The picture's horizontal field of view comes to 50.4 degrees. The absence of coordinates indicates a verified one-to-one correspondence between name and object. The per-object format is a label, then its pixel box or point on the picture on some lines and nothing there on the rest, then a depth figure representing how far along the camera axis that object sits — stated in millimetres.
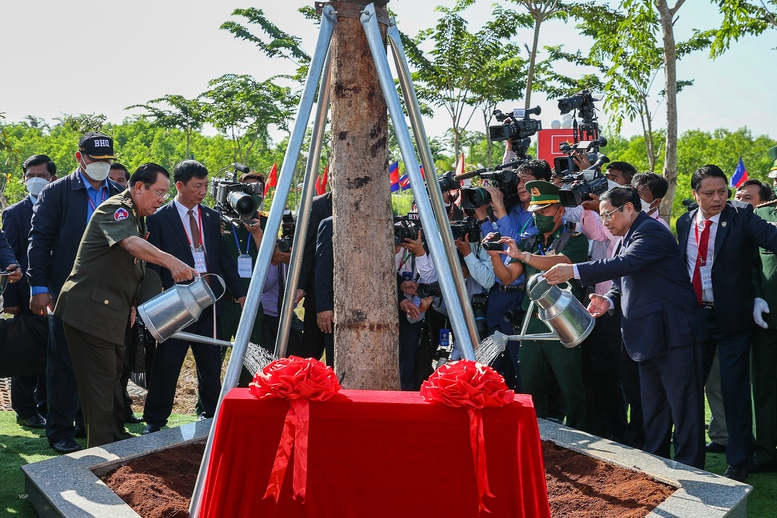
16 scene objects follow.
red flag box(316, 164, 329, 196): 17675
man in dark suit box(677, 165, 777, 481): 4719
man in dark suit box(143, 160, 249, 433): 5543
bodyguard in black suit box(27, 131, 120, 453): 5188
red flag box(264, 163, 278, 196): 15081
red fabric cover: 2582
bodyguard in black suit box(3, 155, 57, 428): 5867
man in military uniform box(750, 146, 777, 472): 4805
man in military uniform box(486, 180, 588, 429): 5051
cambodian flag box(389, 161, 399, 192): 16794
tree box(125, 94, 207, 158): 23000
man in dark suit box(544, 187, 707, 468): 4363
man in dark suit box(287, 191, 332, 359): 5781
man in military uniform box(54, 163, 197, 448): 4598
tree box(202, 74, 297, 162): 21359
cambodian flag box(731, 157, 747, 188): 9074
